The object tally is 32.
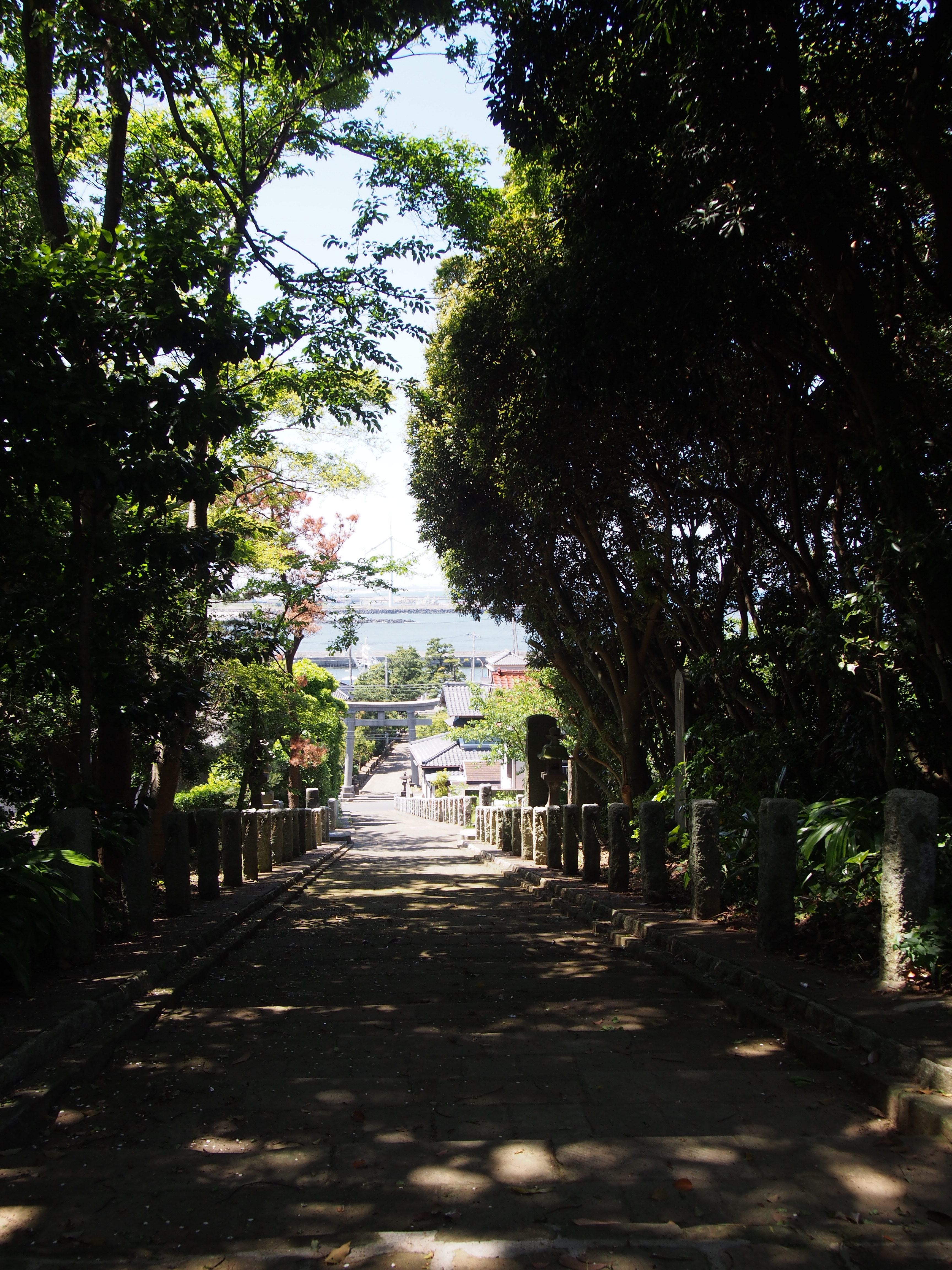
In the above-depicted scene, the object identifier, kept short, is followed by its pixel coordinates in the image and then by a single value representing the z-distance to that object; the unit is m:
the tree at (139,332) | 6.74
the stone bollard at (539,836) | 14.46
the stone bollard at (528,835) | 15.95
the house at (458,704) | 63.66
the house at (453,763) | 50.56
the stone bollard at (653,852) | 8.49
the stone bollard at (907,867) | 4.84
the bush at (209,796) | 21.64
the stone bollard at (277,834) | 15.24
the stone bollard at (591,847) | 10.90
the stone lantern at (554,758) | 18.06
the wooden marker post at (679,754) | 9.50
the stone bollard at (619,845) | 9.62
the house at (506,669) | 39.91
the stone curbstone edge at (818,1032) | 3.46
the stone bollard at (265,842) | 14.16
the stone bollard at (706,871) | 7.37
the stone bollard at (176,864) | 8.51
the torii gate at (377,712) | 65.06
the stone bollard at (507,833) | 18.16
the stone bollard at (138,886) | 7.30
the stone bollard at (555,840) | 13.05
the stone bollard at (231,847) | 11.48
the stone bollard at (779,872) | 5.96
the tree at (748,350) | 6.23
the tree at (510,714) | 27.95
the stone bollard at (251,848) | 12.84
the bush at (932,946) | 4.70
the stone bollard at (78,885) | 6.00
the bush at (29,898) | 5.13
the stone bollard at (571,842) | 12.09
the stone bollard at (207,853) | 9.70
